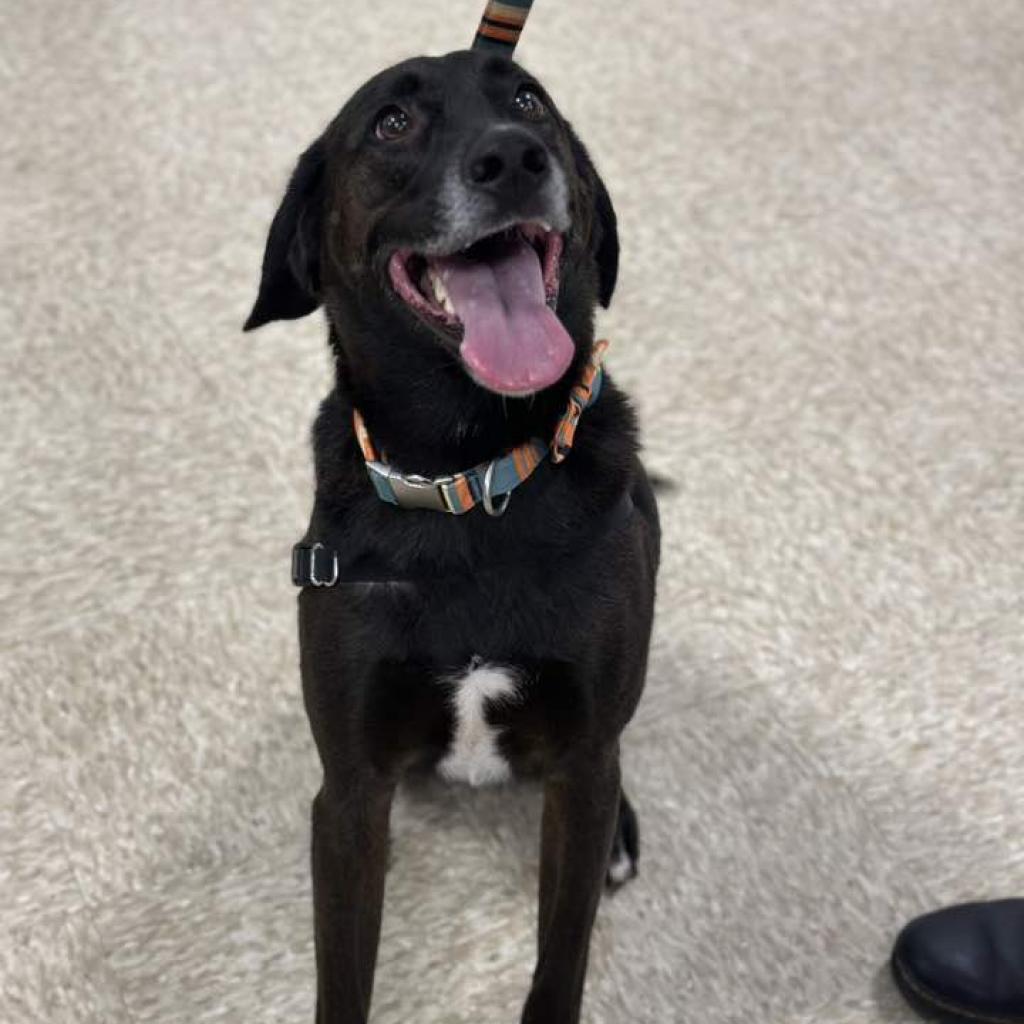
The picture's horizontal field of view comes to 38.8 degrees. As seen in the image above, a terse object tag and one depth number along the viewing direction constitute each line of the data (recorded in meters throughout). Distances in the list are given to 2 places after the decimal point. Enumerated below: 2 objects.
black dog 1.25
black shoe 1.48
